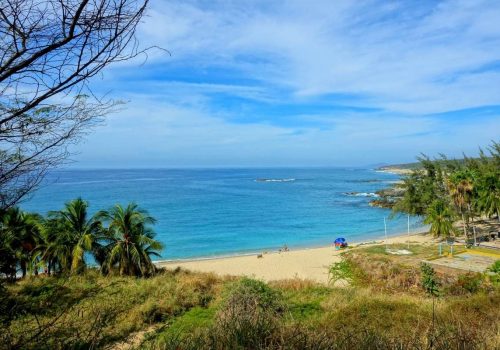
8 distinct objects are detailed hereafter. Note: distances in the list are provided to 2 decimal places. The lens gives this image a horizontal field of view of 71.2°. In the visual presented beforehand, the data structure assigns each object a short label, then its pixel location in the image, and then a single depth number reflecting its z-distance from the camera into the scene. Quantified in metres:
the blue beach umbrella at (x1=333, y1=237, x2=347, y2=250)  33.89
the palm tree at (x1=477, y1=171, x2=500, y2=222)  30.39
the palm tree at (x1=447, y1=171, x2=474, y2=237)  28.25
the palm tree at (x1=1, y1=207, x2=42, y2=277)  20.05
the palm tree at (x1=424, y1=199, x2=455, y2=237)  29.06
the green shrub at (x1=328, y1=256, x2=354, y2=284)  22.20
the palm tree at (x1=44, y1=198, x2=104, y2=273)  19.80
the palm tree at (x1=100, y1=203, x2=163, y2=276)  20.30
